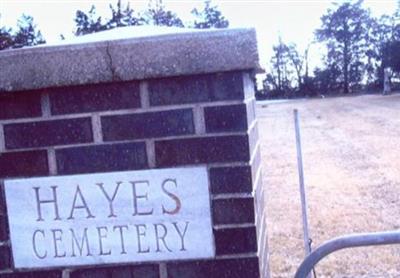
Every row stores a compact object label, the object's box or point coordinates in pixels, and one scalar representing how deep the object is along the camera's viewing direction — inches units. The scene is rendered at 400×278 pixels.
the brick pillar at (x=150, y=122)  63.1
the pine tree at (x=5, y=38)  1496.1
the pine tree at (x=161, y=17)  1738.4
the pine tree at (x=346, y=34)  2529.5
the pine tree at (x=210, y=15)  2600.9
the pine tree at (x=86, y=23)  1795.0
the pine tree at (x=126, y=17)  1580.5
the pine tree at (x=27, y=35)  1645.7
